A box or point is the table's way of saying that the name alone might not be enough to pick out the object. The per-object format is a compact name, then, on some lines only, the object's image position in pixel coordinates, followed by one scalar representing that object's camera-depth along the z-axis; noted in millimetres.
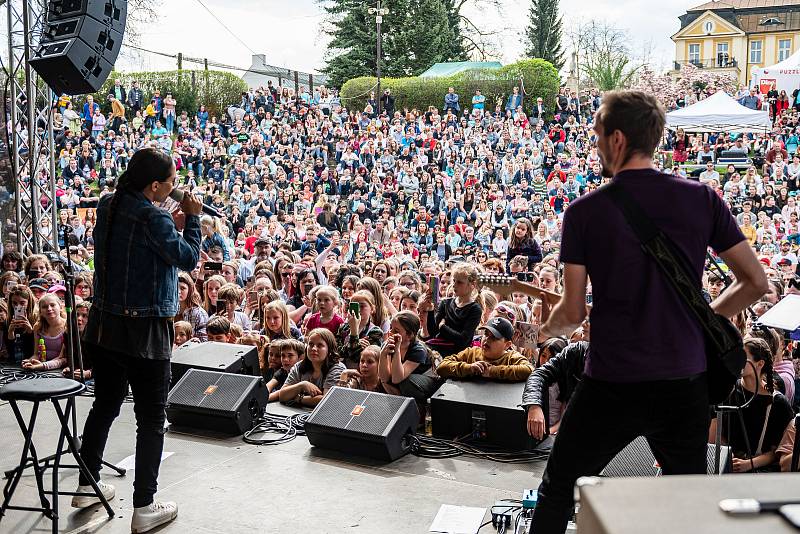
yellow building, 47625
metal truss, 6930
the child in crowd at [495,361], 4391
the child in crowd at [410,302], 5840
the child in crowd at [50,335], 6008
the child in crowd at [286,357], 5445
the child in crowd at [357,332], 5227
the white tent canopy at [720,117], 15461
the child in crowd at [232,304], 6755
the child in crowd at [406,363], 4664
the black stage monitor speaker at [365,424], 3969
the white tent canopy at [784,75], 20625
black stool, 2986
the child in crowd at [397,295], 6291
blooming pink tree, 23552
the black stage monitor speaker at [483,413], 4141
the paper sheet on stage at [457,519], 3181
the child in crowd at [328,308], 5781
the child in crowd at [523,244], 9445
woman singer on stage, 2957
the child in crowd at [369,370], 4883
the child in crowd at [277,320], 5855
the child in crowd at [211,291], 7230
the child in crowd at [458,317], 5340
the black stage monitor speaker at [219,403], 4410
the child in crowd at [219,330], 6012
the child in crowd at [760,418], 3801
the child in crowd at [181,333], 6188
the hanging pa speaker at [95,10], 6453
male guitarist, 1906
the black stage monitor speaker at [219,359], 5059
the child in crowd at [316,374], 5047
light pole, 23119
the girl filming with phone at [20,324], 6246
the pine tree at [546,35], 39656
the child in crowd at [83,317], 5898
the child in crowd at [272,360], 5523
